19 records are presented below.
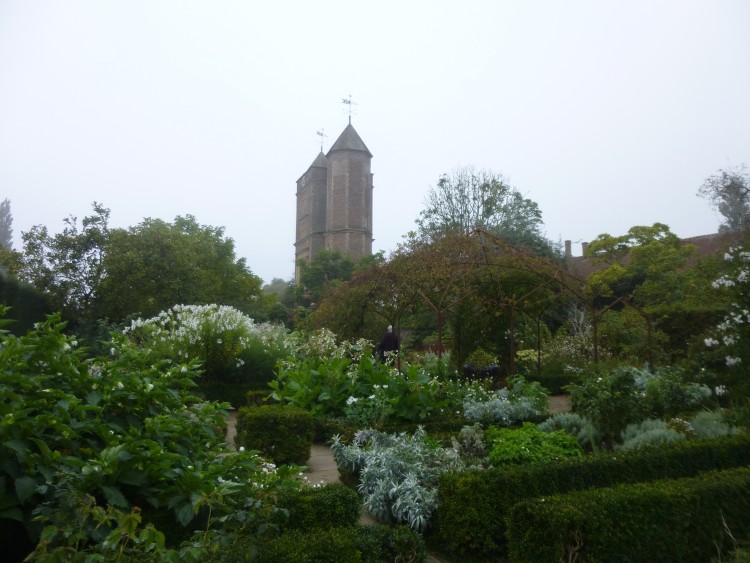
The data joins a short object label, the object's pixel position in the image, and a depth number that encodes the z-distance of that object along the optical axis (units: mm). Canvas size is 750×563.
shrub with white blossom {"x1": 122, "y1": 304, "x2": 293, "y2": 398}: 9906
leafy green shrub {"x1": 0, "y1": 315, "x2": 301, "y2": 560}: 2473
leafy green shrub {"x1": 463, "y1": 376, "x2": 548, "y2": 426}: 6980
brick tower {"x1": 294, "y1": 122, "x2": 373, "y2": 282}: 52719
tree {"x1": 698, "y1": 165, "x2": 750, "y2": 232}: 20938
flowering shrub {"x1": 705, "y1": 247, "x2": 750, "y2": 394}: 7816
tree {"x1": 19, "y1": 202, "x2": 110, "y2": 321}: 17188
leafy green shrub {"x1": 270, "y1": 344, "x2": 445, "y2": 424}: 6613
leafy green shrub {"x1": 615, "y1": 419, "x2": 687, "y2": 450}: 5301
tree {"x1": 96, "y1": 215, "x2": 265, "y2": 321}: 16906
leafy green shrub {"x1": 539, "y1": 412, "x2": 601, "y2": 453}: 5836
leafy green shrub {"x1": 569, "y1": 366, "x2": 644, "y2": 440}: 5656
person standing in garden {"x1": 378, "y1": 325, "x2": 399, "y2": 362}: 12586
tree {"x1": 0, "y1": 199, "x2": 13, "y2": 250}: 49188
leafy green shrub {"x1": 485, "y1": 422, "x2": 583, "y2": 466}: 4816
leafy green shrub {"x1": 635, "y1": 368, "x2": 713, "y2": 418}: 7402
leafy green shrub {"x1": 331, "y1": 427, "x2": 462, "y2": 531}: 4195
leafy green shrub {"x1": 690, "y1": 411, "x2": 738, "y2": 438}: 5643
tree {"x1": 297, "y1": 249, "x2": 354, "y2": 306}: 40094
